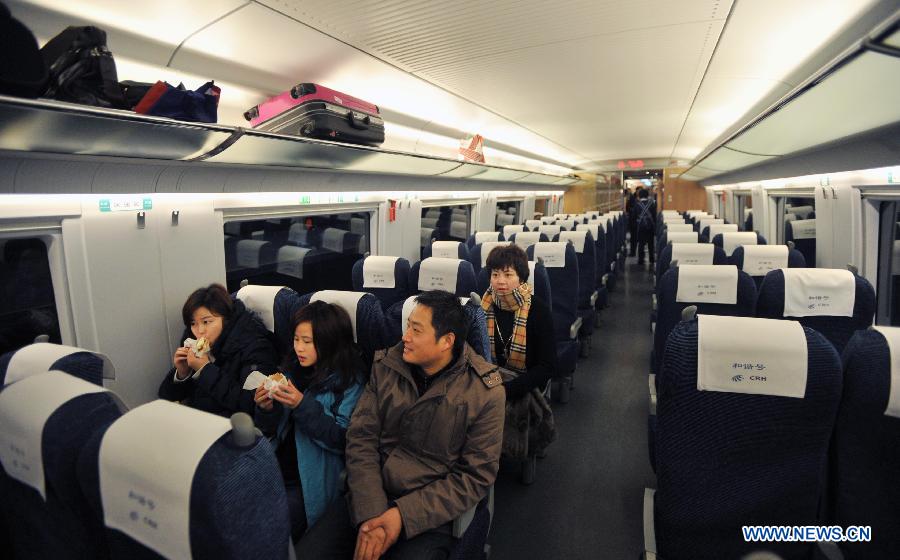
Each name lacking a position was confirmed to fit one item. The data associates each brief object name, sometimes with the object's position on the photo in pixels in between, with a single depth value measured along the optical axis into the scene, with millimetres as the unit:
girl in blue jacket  2080
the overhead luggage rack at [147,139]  1822
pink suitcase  3160
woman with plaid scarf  2982
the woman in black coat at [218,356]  2484
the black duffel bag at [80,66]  1955
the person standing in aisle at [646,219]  11961
